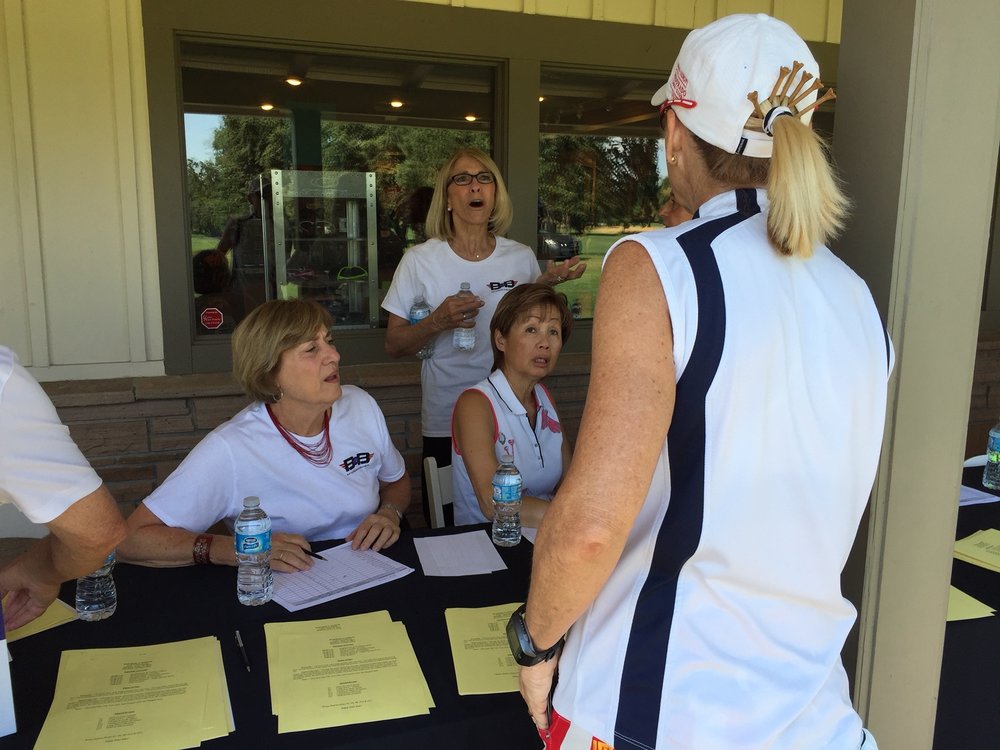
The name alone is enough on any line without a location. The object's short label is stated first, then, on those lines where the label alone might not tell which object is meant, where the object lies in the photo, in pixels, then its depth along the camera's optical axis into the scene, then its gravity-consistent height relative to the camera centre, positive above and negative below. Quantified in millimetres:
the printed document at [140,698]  1315 -790
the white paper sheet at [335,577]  1833 -794
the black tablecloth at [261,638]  1344 -796
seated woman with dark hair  2643 -556
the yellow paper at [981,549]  2080 -783
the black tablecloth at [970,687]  1552 -842
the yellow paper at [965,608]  1770 -782
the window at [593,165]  4555 +469
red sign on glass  4059 -383
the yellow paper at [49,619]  1666 -798
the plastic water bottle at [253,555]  1855 -725
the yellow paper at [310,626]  1608 -785
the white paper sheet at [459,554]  2021 -800
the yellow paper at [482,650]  1490 -788
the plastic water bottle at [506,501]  2307 -728
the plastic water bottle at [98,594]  1766 -784
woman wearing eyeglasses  3279 -120
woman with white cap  949 -239
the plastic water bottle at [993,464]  2783 -731
